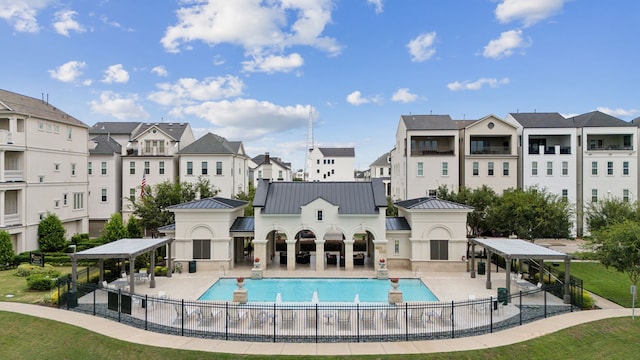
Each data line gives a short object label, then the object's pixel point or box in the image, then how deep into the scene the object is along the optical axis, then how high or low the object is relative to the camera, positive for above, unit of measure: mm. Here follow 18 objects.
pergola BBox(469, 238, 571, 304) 21672 -4035
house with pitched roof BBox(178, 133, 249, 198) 50469 +2215
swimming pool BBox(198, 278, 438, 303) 23181 -6695
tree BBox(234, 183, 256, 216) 41656 -1781
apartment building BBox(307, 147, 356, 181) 99750 +4200
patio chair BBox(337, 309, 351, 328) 17552 -5994
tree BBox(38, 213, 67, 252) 34806 -4471
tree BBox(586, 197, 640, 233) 30594 -2552
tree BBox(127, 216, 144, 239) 35375 -4013
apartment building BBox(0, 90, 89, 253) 34531 +1468
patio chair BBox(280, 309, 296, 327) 17609 -5984
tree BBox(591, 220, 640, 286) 20206 -3495
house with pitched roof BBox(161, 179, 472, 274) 30281 -3565
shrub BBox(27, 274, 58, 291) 23453 -5750
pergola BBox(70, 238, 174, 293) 22422 -3954
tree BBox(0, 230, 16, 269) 30312 -5061
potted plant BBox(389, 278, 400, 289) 21162 -5261
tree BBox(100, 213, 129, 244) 33094 -3915
